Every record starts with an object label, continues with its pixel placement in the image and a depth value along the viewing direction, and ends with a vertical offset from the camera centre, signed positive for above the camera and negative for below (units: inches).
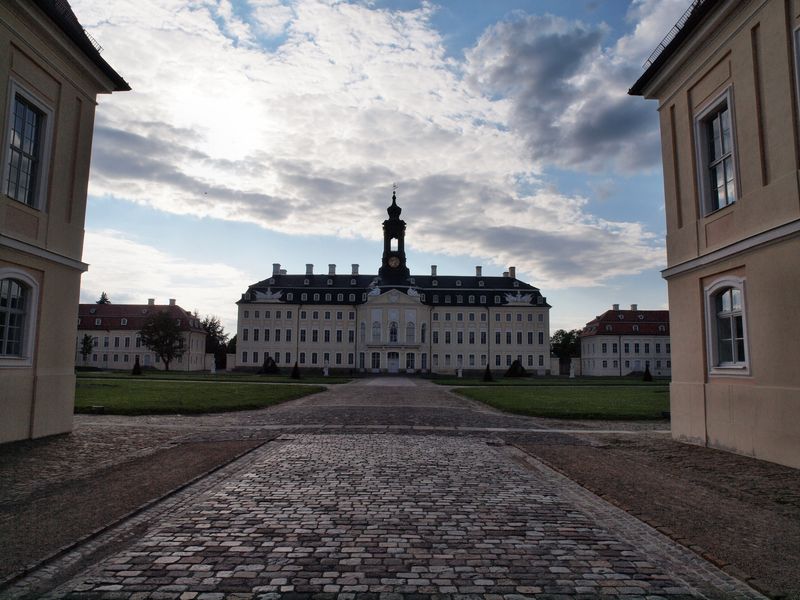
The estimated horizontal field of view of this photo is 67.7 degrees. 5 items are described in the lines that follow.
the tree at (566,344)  4320.9 +224.4
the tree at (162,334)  2839.6 +163.3
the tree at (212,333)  3919.8 +239.1
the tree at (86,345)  3218.5 +121.4
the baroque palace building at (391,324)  3117.6 +255.1
